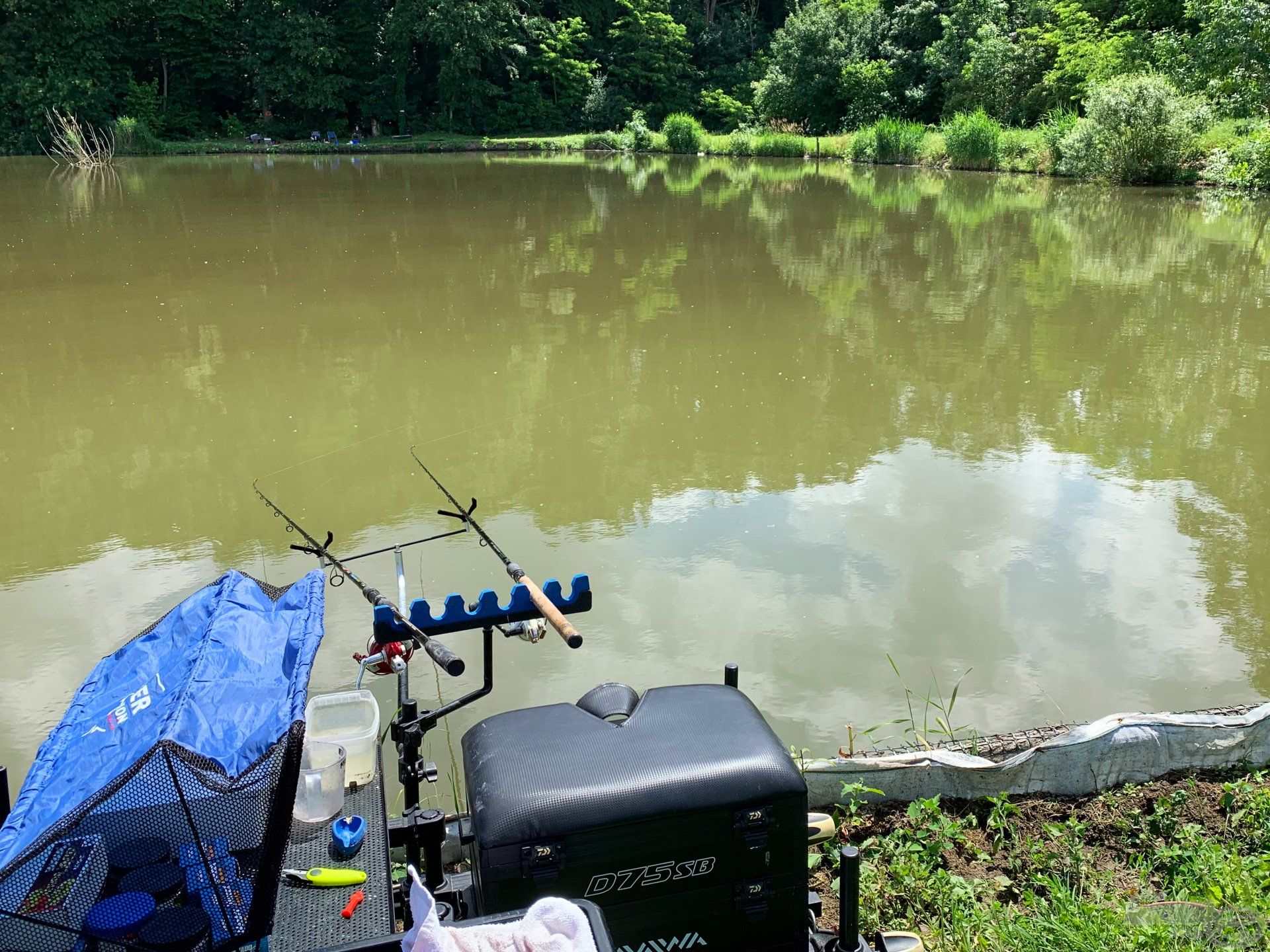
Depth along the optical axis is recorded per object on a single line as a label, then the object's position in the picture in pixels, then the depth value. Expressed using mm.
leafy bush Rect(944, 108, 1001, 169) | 22734
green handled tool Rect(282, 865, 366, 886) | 1925
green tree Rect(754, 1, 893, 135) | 30531
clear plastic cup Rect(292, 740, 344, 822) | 2082
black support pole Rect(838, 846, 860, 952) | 1857
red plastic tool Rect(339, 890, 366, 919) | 1855
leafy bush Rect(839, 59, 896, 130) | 29891
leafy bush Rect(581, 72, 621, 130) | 37438
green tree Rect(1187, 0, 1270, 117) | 18281
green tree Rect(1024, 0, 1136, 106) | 22938
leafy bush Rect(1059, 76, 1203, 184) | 18438
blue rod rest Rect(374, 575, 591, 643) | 2137
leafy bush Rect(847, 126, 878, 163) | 25931
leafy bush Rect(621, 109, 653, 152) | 32781
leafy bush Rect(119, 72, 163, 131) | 33312
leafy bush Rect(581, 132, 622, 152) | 33594
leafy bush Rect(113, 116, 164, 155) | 30797
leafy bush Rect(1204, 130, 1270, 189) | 17328
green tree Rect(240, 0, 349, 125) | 34281
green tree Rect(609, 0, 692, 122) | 37281
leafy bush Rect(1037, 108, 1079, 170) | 20859
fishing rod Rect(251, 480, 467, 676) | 1830
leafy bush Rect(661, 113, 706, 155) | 31531
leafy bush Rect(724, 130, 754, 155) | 29938
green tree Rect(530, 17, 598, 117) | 37500
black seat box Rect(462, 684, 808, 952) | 1709
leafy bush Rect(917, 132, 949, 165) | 24109
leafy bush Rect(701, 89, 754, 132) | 35500
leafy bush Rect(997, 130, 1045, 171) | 21797
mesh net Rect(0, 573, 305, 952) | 1421
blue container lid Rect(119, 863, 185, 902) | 1534
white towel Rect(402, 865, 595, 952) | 1276
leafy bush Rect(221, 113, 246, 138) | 35562
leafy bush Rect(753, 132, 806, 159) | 28719
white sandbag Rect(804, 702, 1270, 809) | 2729
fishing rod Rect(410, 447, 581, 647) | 1931
